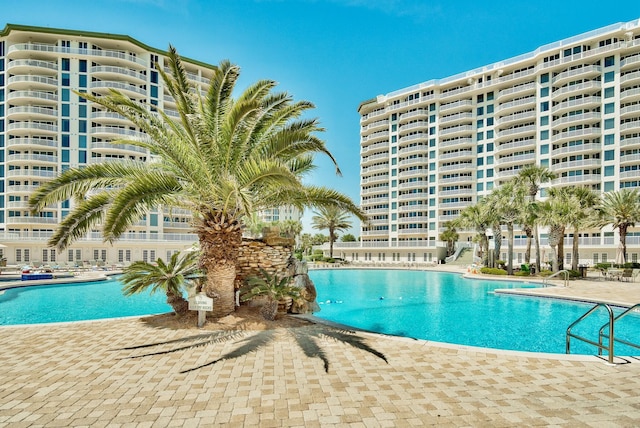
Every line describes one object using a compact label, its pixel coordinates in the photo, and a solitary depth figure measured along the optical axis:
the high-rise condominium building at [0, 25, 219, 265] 49.22
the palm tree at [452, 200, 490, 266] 35.59
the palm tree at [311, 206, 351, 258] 59.31
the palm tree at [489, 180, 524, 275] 32.31
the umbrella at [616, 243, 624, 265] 32.75
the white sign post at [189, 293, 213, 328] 9.41
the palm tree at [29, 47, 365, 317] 9.25
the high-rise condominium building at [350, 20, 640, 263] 46.75
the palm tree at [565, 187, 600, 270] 29.39
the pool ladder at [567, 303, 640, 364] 6.69
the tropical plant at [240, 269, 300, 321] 10.45
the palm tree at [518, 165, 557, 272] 33.83
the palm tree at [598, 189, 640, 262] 32.31
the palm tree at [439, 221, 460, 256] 55.59
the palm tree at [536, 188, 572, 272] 29.31
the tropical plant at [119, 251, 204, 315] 10.61
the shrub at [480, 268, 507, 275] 32.49
